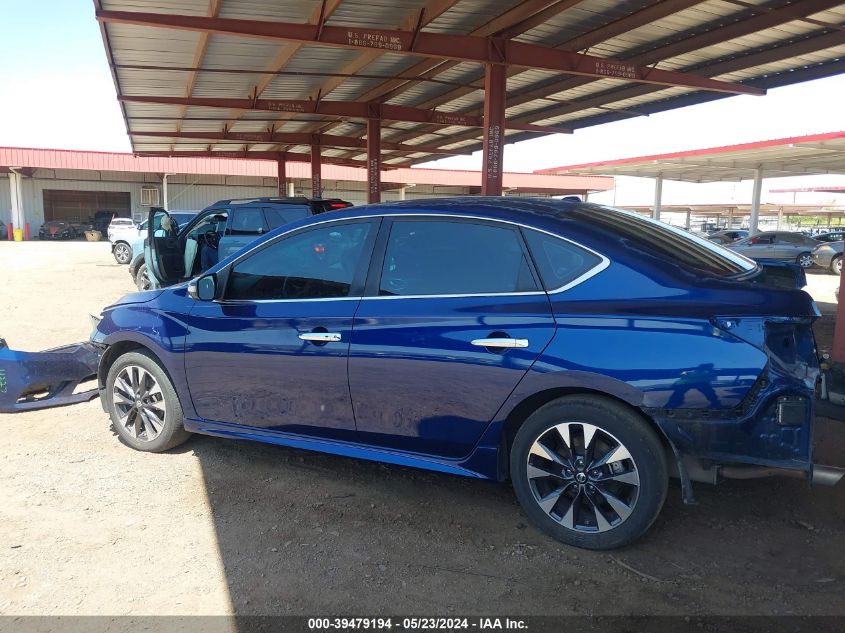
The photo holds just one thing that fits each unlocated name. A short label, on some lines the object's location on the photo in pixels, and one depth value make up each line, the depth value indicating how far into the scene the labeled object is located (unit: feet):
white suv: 70.03
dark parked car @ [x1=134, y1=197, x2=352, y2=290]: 33.14
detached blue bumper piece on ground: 17.04
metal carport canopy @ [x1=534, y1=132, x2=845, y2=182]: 72.18
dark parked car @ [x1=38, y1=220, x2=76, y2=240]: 127.13
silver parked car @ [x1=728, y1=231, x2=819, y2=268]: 71.31
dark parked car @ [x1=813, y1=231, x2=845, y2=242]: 77.37
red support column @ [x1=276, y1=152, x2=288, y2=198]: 89.71
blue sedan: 9.38
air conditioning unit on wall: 137.49
